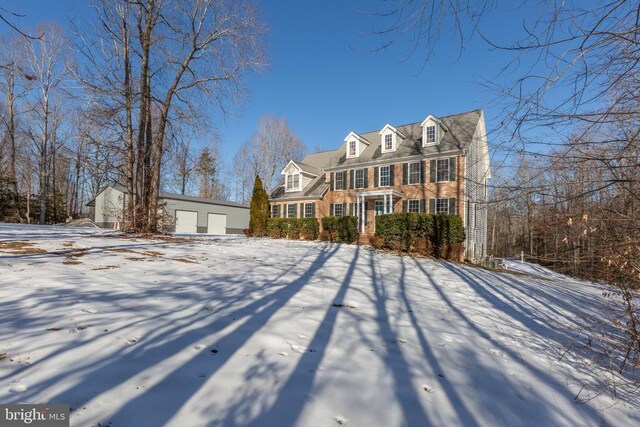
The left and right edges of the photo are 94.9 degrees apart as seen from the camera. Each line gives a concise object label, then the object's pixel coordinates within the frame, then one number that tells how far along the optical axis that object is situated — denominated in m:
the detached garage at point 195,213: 23.97
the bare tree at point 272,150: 30.72
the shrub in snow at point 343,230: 15.41
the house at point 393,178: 15.59
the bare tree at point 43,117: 20.39
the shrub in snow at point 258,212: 18.36
